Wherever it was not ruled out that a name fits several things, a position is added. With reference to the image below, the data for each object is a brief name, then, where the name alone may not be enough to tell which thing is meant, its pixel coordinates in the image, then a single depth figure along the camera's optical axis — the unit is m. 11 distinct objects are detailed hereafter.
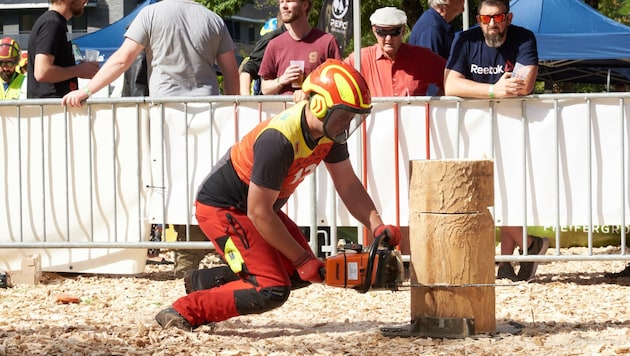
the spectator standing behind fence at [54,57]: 16.81
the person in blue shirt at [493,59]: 15.63
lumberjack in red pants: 10.45
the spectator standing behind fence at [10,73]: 22.89
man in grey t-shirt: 16.34
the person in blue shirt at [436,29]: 17.94
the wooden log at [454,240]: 11.14
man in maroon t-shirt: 16.62
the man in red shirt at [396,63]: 16.59
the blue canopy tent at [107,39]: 34.73
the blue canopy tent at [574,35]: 28.58
